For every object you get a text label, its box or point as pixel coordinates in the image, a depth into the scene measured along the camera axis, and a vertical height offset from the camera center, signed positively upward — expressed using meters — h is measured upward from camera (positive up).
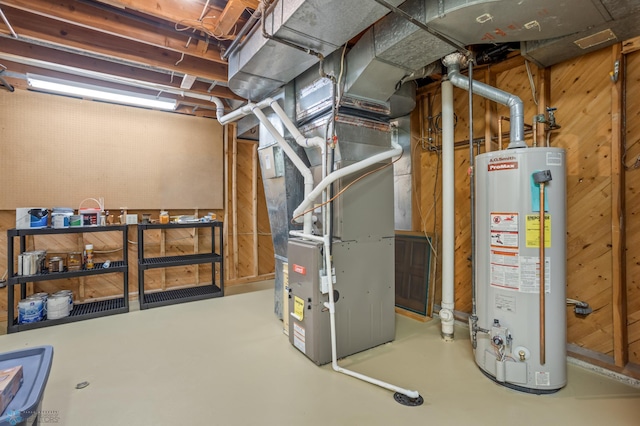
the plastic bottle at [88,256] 3.70 -0.55
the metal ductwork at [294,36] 1.79 +1.22
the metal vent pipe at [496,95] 2.16 +0.90
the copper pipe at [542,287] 1.99 -0.51
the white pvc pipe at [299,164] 2.52 +0.40
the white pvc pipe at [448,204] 2.86 +0.06
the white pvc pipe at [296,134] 2.51 +0.67
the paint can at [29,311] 3.21 -1.06
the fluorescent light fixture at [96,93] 3.25 +1.39
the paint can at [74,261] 3.65 -0.60
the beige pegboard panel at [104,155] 3.56 +0.75
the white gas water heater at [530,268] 2.02 -0.40
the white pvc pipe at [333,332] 2.18 -0.92
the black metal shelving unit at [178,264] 3.92 -0.73
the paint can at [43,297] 3.35 -0.97
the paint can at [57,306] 3.34 -1.06
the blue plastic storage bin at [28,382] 0.79 -0.54
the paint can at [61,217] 3.42 -0.06
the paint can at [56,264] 3.52 -0.62
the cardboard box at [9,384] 0.85 -0.51
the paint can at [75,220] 3.53 -0.10
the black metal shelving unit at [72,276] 3.17 -0.74
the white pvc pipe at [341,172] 2.29 +0.29
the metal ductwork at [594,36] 1.69 +1.17
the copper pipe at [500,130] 2.54 +0.66
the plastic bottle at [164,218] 4.16 -0.10
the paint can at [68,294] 3.51 -0.97
